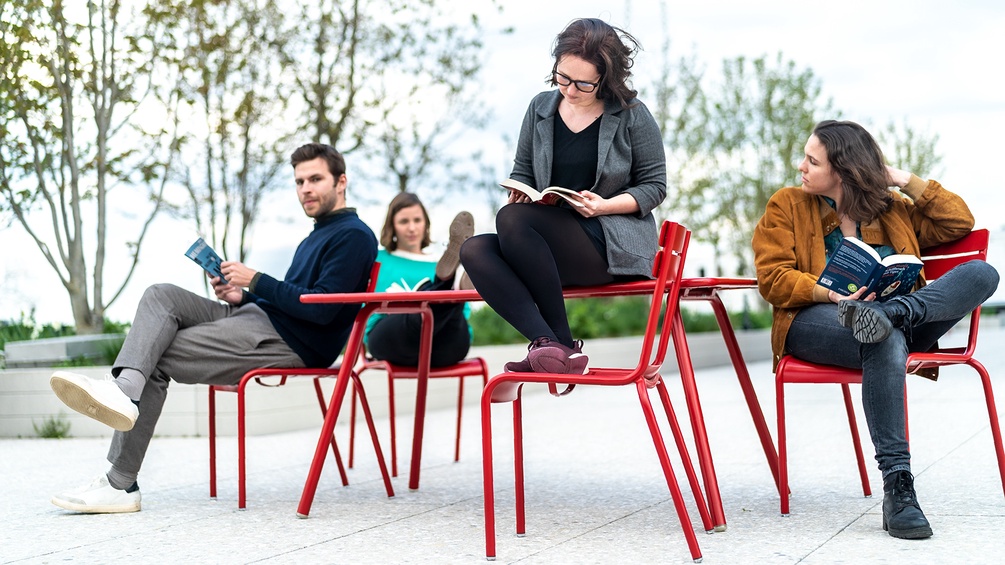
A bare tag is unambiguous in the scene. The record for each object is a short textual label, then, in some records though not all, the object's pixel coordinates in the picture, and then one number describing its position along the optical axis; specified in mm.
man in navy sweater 3492
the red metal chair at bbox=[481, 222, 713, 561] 2670
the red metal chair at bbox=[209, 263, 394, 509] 3533
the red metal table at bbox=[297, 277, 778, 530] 2971
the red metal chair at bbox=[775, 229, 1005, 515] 3096
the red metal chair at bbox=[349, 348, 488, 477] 4461
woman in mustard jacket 2977
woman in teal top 4012
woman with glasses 2879
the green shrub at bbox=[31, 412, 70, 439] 6422
